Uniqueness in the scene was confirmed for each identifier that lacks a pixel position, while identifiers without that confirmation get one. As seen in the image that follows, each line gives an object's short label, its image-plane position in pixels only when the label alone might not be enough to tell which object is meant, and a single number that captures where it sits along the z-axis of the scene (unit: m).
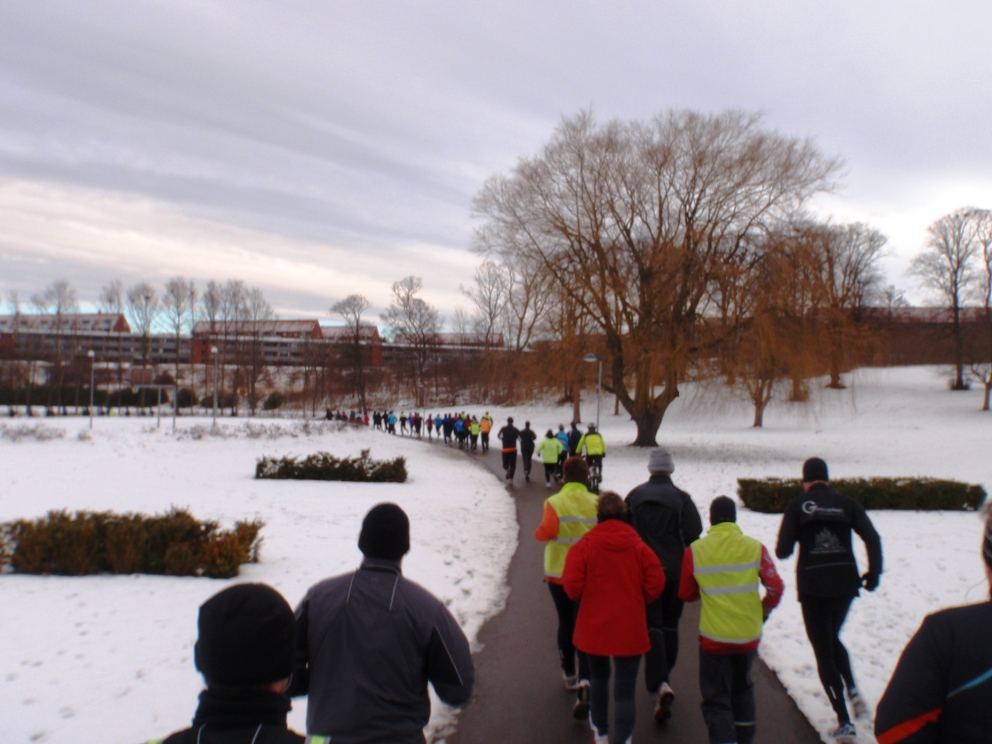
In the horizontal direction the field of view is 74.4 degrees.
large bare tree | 23.66
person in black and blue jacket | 1.71
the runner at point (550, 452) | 16.80
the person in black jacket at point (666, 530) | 4.80
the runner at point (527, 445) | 18.73
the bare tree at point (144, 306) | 66.50
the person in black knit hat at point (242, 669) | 1.68
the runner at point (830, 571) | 4.22
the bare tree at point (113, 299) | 69.31
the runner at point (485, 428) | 29.08
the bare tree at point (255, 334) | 57.63
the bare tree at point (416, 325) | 73.25
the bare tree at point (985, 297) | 43.72
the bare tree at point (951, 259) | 50.72
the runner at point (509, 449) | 17.89
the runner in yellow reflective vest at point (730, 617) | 3.80
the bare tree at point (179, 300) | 65.31
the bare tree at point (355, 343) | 63.44
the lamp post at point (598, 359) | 22.52
